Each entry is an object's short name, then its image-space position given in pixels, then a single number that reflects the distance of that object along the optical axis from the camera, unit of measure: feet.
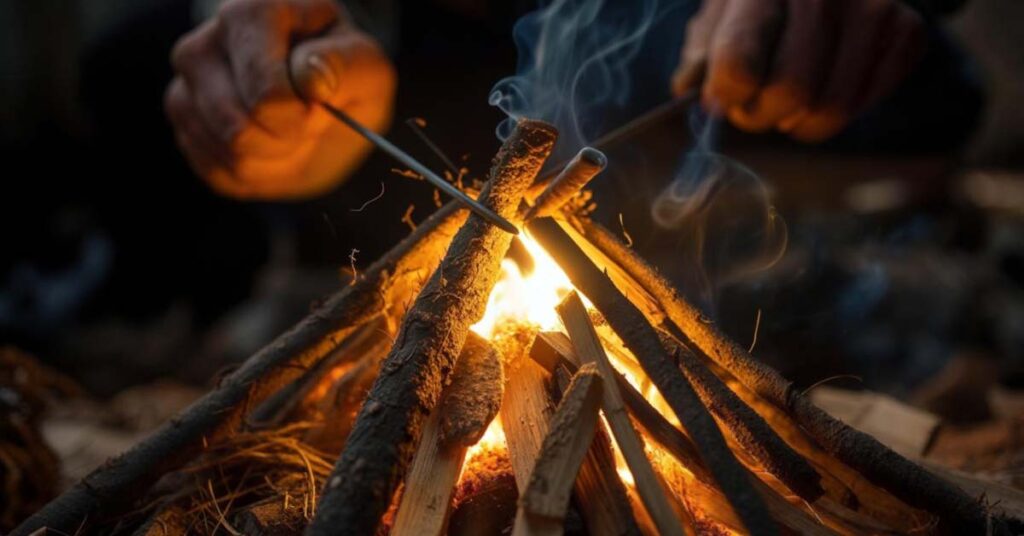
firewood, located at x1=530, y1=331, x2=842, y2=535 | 1.67
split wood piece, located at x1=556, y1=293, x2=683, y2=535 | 1.60
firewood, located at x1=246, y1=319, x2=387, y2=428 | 2.00
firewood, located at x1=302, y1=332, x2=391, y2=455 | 1.98
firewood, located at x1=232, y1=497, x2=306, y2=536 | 1.71
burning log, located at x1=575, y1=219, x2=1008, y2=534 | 1.68
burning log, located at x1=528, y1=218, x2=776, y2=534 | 1.59
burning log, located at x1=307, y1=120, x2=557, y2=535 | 1.52
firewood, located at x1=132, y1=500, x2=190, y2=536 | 1.79
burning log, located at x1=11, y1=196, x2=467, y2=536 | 1.80
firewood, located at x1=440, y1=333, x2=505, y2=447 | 1.66
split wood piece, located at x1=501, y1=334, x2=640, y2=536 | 1.62
